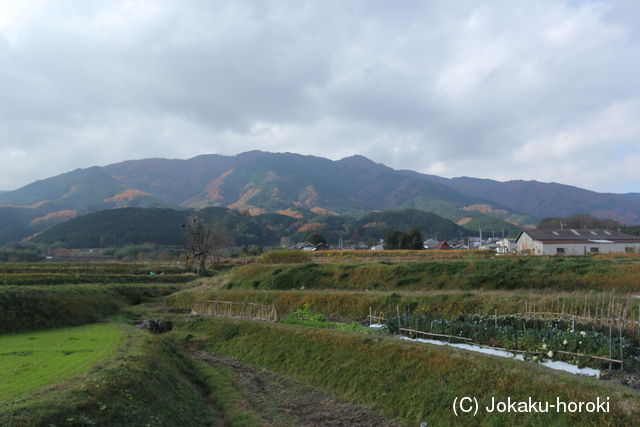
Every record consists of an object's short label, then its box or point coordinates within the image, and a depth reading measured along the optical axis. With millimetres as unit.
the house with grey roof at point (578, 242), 50562
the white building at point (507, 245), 79156
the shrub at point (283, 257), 49250
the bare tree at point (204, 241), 59969
